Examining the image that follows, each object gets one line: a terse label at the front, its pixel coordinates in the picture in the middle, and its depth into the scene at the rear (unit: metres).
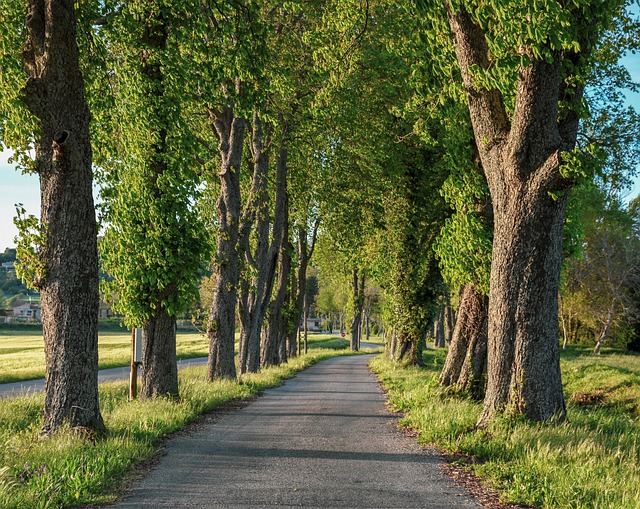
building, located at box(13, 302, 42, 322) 164.04
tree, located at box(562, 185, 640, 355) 42.66
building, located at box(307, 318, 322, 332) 161.00
